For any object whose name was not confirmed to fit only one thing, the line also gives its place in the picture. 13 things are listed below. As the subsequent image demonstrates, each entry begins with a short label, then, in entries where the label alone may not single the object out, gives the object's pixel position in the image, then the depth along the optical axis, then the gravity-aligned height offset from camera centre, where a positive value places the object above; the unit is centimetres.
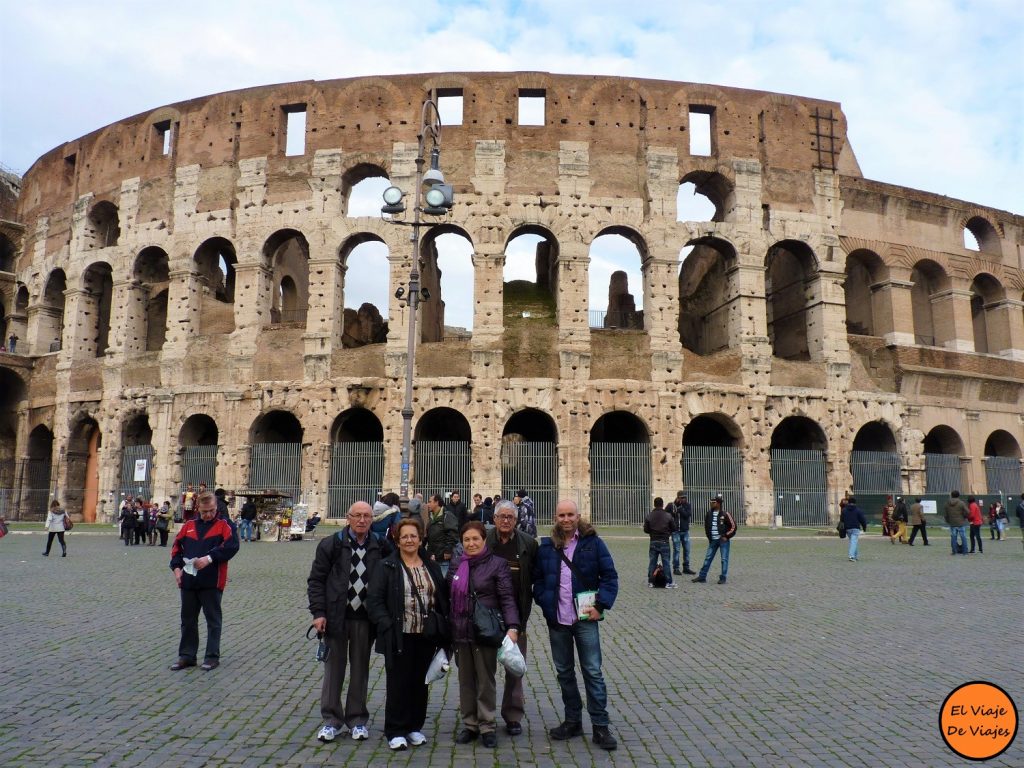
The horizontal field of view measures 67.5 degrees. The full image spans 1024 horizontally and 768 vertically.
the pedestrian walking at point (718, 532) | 1050 -69
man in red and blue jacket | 573 -67
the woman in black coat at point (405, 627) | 409 -77
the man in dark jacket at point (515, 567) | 435 -49
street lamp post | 1266 +457
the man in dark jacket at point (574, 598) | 423 -65
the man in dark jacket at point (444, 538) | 870 -63
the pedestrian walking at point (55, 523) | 1384 -71
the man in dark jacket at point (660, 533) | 1027 -68
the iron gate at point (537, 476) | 2145 +17
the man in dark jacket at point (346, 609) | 428 -71
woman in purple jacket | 419 -79
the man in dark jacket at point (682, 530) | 1167 -76
